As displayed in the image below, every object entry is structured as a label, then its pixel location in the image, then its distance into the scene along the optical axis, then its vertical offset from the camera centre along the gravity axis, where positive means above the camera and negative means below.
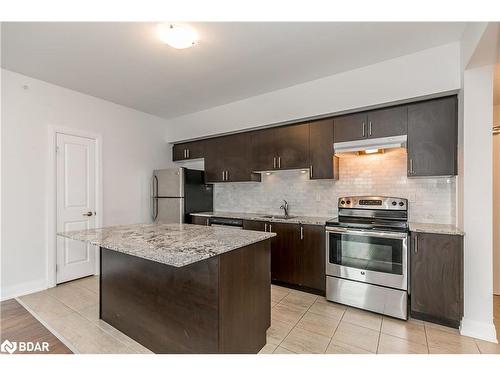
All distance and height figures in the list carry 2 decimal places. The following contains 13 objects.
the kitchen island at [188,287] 1.60 -0.75
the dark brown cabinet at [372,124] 2.67 +0.71
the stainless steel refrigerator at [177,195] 4.10 -0.13
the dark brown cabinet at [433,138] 2.45 +0.50
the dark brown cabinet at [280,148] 3.32 +0.55
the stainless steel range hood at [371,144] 2.65 +0.48
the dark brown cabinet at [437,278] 2.24 -0.84
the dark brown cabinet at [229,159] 3.87 +0.45
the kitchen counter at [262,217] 3.07 -0.43
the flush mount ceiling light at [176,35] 2.07 +1.29
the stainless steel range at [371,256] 2.47 -0.73
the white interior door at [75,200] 3.35 -0.19
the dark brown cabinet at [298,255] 2.98 -0.85
